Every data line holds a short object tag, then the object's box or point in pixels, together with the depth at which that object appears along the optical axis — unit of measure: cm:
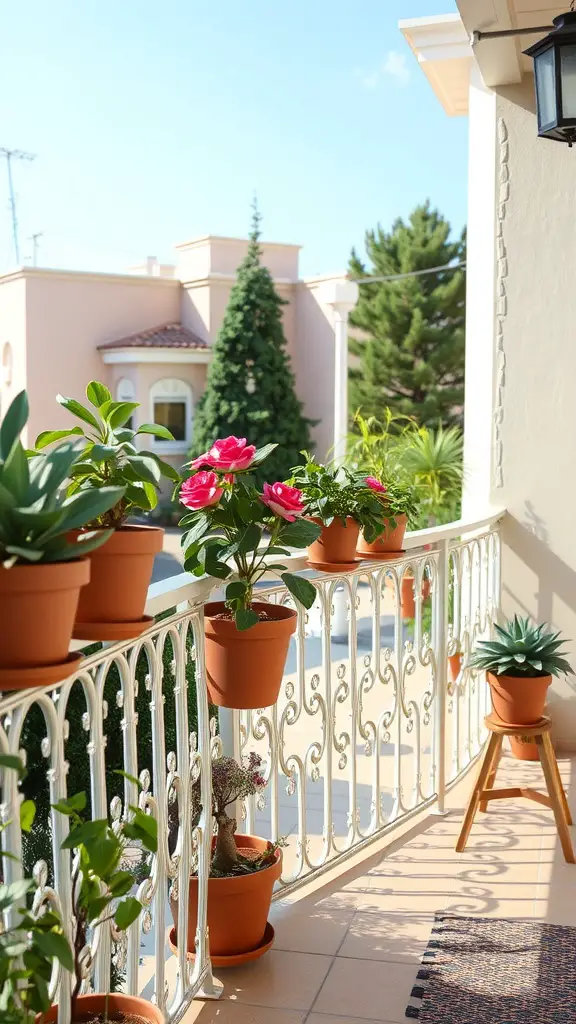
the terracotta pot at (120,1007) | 156
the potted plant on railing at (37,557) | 122
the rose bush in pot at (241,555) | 200
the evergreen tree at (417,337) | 1991
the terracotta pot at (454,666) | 513
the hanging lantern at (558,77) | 268
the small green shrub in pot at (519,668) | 310
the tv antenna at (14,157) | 2682
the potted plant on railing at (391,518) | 266
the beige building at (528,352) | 405
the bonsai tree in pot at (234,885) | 227
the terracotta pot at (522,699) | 309
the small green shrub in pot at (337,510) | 253
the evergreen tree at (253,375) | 1762
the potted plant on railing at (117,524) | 152
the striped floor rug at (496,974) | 219
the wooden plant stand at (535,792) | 305
